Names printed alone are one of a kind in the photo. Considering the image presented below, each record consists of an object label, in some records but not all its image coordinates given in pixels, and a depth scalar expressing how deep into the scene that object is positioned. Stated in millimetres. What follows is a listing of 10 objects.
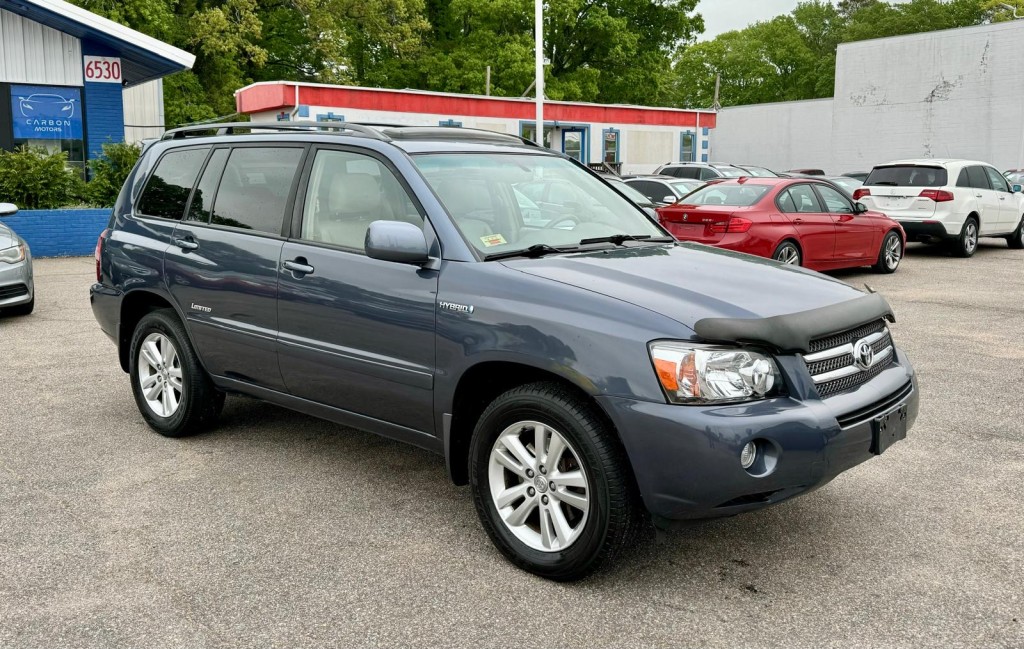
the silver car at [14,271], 9422
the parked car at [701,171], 26391
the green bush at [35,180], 15531
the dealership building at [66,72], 17891
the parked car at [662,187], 18500
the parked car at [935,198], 15922
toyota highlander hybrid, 3381
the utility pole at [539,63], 22891
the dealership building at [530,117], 27594
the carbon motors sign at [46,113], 18297
